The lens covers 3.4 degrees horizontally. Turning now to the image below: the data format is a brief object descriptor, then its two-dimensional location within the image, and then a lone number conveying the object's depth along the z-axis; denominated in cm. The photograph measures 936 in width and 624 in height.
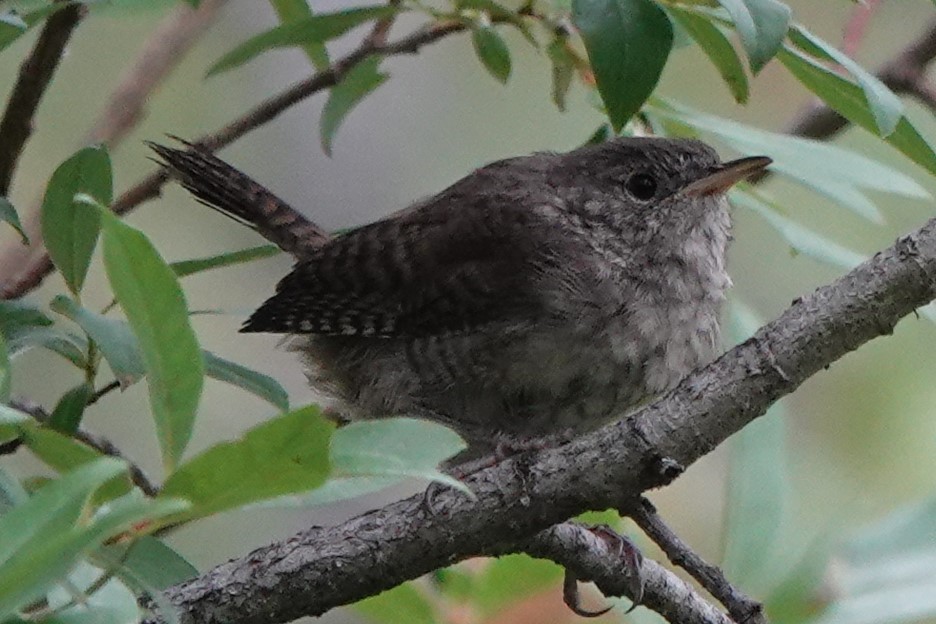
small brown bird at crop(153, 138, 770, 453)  250
